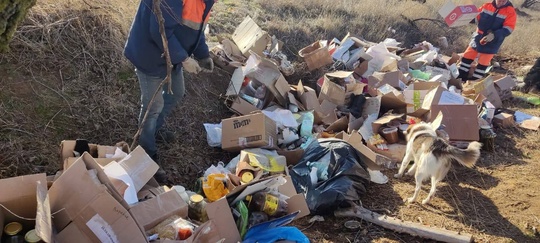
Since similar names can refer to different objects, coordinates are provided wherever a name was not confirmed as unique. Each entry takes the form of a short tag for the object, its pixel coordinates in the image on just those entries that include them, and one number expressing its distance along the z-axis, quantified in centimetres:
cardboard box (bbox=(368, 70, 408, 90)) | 558
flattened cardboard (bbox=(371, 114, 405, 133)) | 451
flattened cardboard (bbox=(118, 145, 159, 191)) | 259
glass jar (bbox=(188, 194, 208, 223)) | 257
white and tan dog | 345
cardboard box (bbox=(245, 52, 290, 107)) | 466
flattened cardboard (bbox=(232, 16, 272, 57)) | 517
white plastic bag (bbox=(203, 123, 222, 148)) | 403
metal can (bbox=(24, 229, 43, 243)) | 159
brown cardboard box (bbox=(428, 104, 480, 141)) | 452
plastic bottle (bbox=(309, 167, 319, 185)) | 347
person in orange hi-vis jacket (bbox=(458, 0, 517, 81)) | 641
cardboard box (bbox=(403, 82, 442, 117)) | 486
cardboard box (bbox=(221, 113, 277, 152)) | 377
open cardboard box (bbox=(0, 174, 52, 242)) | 178
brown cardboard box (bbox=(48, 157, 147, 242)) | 178
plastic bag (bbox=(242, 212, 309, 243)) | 240
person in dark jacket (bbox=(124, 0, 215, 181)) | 273
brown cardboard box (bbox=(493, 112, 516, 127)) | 545
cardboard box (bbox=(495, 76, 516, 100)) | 645
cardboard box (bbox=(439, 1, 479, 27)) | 696
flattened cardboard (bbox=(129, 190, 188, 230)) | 222
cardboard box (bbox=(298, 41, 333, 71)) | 550
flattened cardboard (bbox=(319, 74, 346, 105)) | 495
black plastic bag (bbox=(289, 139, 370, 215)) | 334
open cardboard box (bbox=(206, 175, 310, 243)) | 229
